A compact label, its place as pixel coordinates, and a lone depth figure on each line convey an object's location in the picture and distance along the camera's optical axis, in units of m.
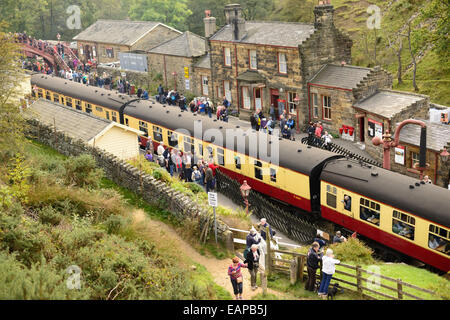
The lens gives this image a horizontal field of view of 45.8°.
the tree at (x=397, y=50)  40.75
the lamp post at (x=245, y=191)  22.72
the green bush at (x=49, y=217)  16.33
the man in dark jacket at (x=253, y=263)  14.59
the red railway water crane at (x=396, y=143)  21.39
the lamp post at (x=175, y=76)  47.19
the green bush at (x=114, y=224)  16.27
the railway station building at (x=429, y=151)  24.86
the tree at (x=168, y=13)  69.38
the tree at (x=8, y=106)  20.98
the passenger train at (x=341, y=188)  17.23
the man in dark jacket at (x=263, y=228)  17.11
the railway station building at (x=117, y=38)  56.78
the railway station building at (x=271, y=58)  35.25
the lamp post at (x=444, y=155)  23.72
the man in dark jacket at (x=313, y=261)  14.38
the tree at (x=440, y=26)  33.41
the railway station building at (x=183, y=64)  44.81
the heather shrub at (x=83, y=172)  20.86
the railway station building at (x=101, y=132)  26.08
